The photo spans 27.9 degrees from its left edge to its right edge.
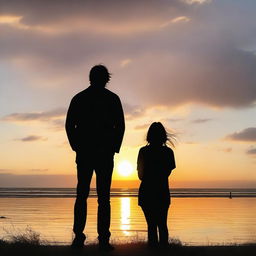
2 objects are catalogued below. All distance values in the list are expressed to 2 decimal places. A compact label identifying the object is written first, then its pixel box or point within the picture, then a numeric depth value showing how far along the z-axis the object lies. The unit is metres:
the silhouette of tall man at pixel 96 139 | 7.43
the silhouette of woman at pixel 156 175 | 8.44
